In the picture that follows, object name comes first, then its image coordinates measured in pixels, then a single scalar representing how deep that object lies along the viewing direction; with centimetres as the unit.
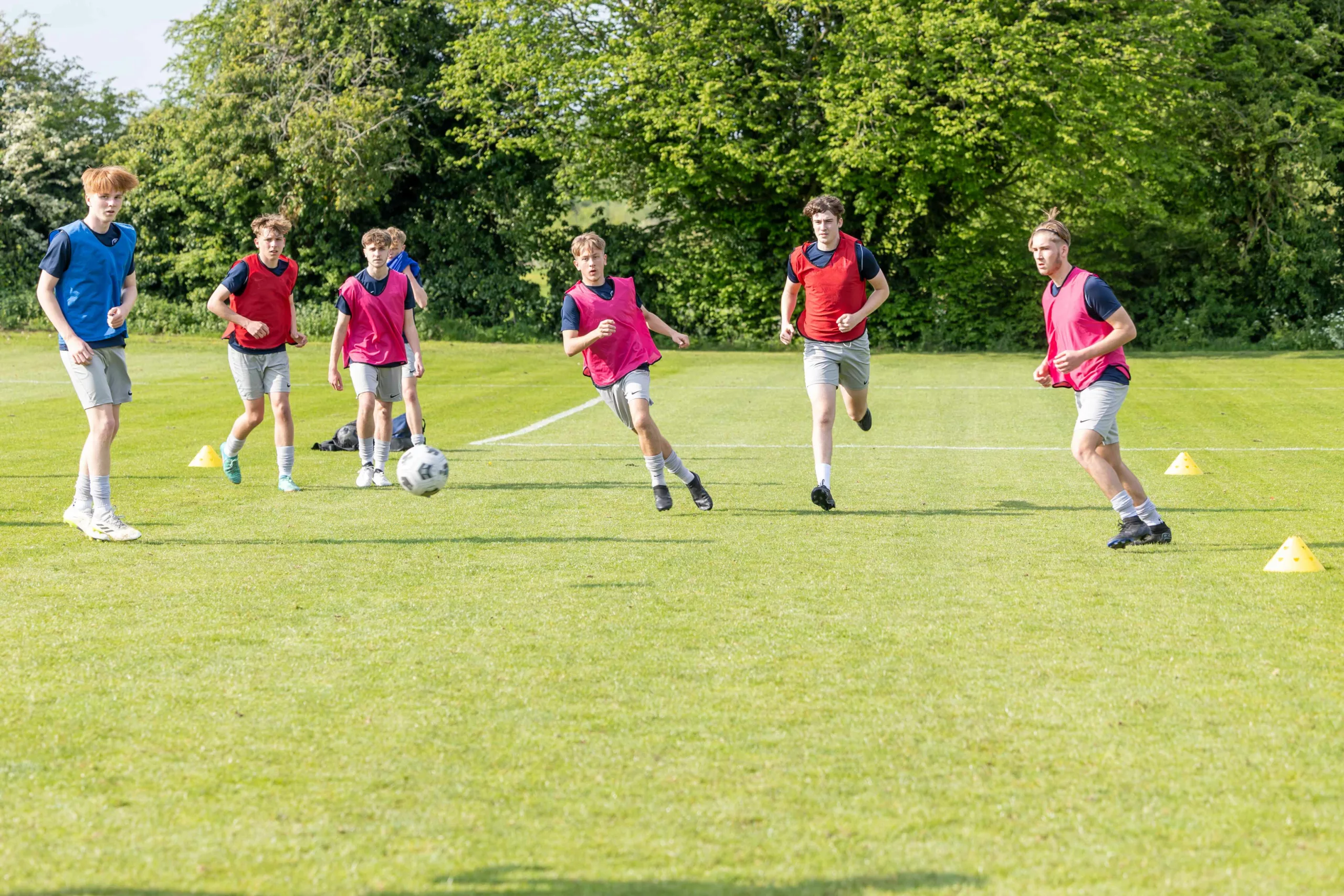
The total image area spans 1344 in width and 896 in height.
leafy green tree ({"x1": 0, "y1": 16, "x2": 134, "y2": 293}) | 4047
